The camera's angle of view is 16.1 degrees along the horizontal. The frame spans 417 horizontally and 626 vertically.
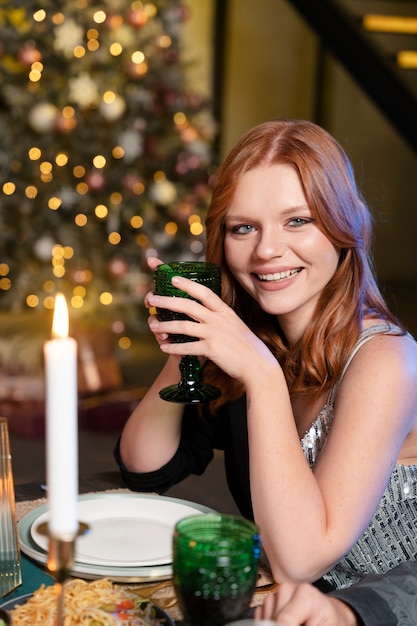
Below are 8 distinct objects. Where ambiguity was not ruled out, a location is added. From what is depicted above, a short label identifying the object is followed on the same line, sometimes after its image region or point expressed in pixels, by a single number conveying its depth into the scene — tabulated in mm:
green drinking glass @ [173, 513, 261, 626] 1432
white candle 1292
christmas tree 5522
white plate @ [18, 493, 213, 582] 1673
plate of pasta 1547
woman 1789
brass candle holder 1302
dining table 1647
